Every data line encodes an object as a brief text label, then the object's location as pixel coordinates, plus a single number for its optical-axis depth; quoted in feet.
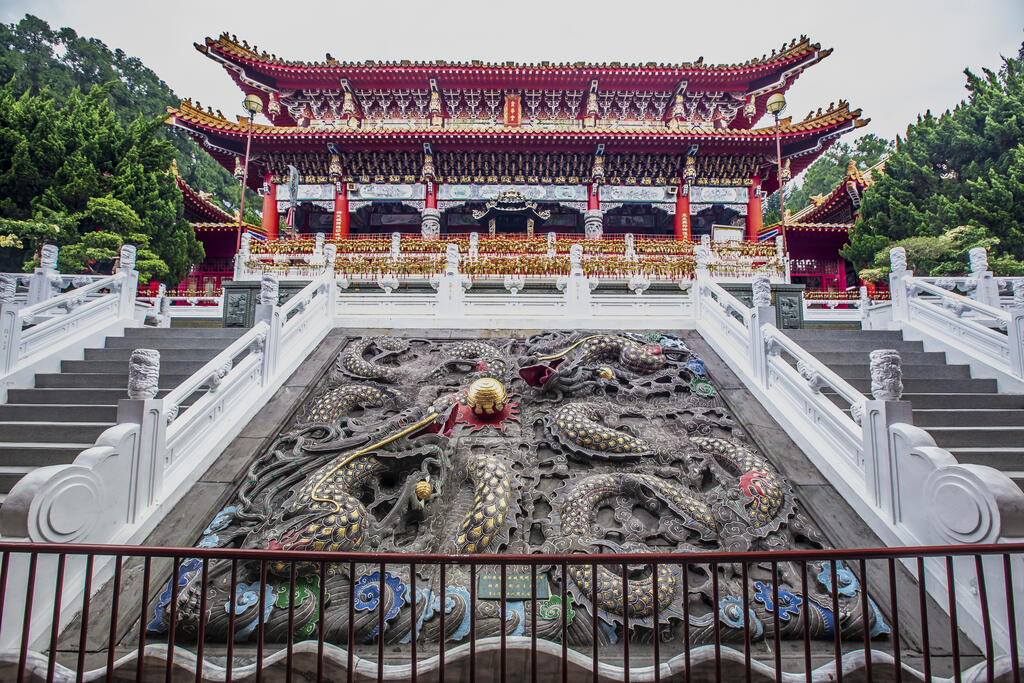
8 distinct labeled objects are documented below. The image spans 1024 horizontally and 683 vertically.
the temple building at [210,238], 50.26
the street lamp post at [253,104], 36.45
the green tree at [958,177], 39.58
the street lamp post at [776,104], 37.47
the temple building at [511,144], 45.32
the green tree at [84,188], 36.96
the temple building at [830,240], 53.01
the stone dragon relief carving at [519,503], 9.31
